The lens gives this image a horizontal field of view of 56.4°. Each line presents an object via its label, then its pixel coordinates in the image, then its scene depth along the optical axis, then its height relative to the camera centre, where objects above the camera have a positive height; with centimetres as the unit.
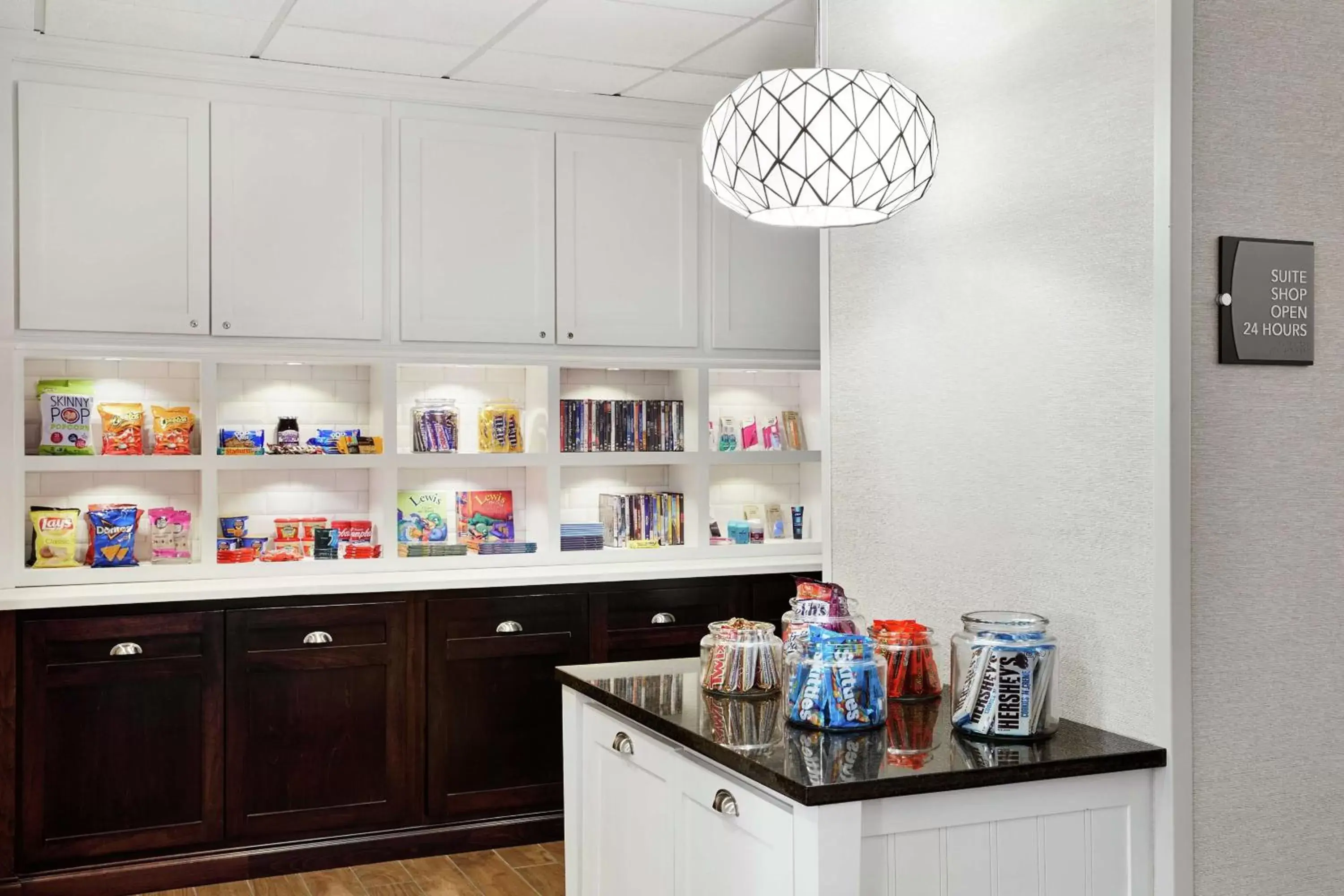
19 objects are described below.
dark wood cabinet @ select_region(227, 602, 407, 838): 394 -86
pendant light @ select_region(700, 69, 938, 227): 211 +53
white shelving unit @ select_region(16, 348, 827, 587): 416 -5
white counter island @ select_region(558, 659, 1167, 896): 185 -56
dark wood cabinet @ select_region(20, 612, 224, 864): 373 -87
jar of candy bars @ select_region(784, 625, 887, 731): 209 -39
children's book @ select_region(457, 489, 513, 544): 473 -26
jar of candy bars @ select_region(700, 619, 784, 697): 238 -40
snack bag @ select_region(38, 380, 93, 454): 410 +10
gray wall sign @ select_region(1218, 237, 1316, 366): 208 +26
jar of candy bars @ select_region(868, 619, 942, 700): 236 -40
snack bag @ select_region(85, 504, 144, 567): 409 -25
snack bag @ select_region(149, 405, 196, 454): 424 +6
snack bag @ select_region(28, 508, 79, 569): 404 -29
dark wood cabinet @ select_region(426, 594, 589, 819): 419 -85
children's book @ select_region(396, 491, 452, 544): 464 -25
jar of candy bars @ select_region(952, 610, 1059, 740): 209 -39
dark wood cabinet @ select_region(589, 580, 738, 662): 440 -60
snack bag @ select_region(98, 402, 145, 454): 419 +7
